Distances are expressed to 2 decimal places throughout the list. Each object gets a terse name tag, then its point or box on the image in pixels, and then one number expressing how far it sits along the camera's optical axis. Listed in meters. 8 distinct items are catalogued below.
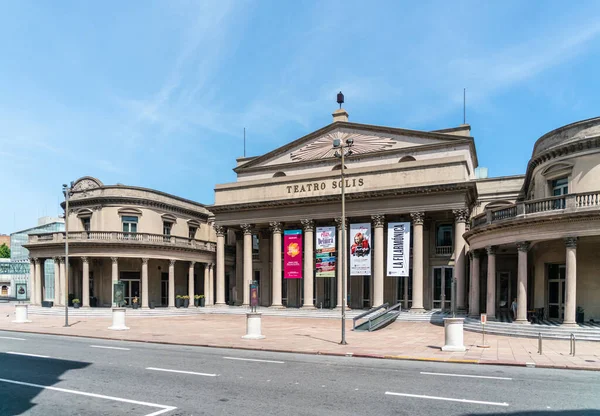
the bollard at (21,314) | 31.44
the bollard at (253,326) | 22.44
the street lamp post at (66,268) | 29.58
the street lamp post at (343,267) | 20.03
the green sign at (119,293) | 37.78
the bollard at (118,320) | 26.78
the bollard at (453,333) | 18.08
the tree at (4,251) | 111.00
